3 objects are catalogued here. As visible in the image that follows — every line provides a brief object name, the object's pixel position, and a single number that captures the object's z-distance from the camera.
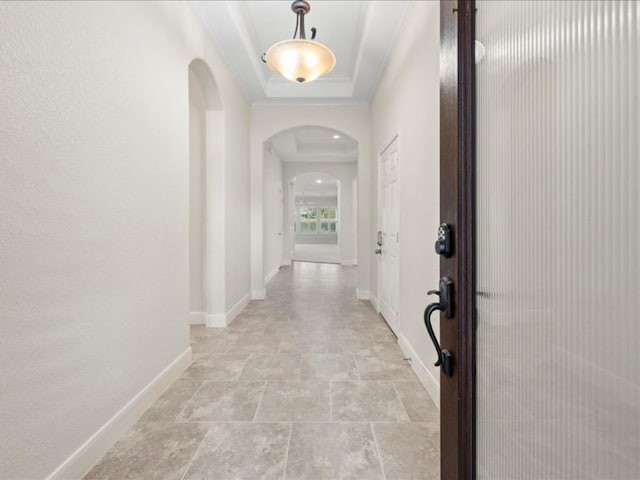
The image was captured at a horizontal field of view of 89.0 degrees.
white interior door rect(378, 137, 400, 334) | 3.51
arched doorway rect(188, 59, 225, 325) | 3.75
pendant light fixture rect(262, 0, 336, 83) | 2.56
